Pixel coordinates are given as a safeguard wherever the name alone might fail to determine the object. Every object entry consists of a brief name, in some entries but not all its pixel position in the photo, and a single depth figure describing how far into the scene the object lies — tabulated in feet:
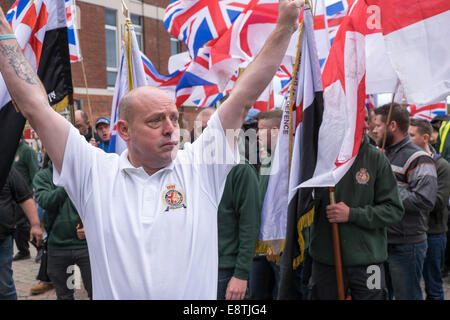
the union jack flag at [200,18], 16.28
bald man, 6.08
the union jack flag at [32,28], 10.82
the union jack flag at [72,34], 13.89
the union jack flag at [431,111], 24.41
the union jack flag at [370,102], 27.14
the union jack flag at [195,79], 16.12
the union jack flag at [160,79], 18.71
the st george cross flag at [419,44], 9.55
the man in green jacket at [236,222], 11.47
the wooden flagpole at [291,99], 11.41
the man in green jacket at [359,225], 10.99
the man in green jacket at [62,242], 13.21
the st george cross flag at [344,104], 10.10
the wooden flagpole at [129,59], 13.39
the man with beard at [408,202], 12.93
